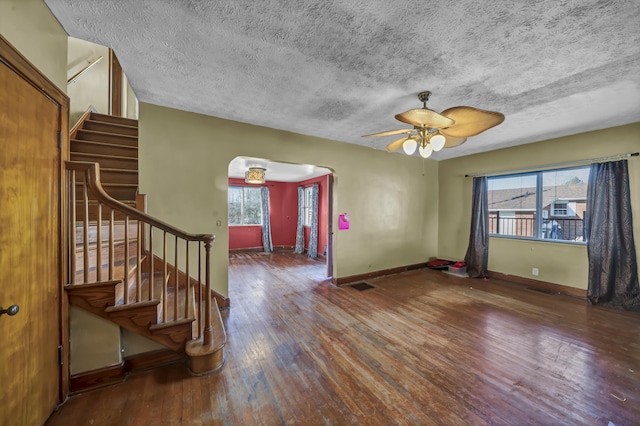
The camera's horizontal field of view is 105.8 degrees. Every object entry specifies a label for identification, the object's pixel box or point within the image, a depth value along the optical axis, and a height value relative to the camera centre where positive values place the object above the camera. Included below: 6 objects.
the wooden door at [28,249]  1.19 -0.22
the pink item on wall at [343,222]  4.37 -0.19
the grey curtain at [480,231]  4.77 -0.36
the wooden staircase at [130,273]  1.73 -0.54
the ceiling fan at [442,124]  1.91 +0.77
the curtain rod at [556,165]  3.34 +0.78
